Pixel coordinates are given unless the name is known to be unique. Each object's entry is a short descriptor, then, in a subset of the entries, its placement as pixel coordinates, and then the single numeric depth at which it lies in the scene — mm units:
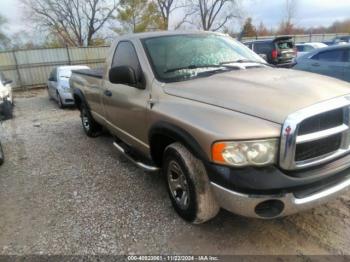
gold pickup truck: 2197
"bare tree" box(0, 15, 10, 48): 31200
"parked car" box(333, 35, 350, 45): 22608
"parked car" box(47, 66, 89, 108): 10195
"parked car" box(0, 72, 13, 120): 7152
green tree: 29047
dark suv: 12523
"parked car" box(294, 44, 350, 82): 7297
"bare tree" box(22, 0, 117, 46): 32719
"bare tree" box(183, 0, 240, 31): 35312
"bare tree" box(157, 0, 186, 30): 32719
